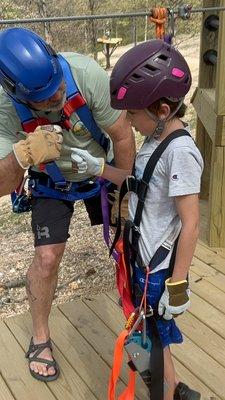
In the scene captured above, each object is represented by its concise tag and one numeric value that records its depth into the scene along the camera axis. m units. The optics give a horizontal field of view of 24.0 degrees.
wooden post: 3.54
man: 2.21
